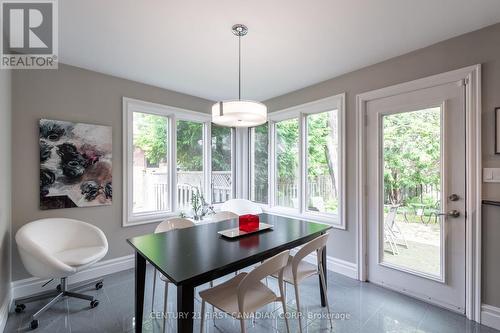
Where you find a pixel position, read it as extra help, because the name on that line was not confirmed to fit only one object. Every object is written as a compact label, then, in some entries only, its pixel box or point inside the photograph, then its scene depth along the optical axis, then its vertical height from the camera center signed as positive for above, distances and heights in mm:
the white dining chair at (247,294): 1360 -888
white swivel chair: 2092 -854
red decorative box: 2186 -539
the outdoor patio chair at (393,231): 2639 -748
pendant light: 1930 +455
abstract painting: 2602 +19
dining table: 1272 -611
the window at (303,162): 3205 +60
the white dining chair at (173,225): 2377 -620
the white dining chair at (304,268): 1736 -896
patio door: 2229 -294
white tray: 2031 -600
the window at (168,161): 3266 +78
